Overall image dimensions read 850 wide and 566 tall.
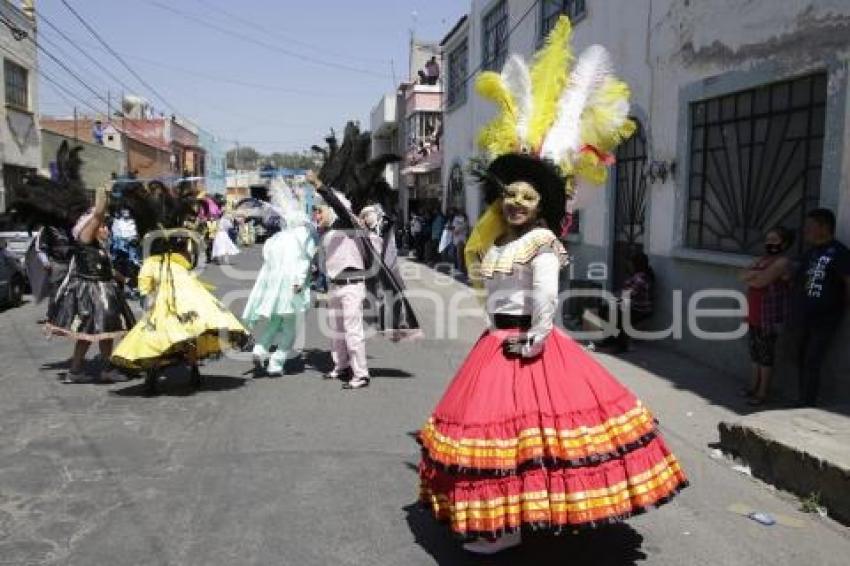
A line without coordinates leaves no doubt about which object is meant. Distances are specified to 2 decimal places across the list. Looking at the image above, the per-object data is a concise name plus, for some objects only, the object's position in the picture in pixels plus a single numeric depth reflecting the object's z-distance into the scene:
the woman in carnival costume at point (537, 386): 3.33
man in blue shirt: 5.92
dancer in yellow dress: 6.66
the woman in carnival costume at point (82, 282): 7.19
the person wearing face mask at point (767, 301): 6.52
